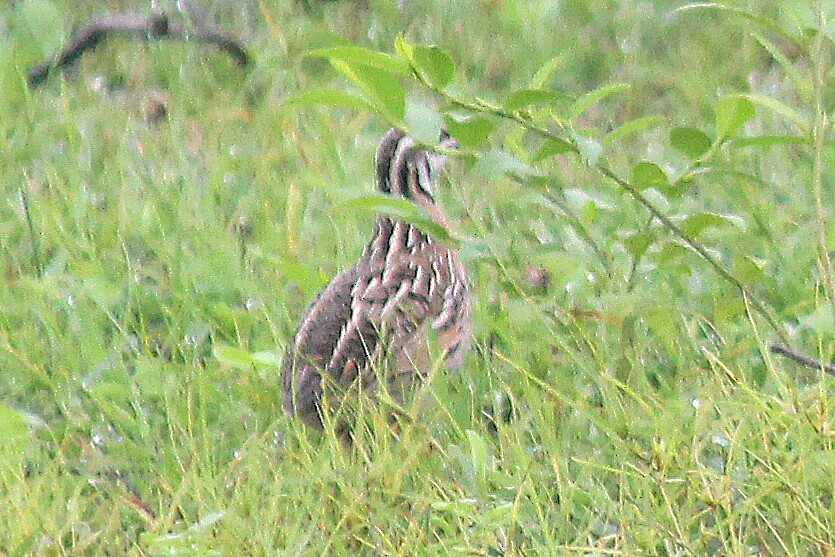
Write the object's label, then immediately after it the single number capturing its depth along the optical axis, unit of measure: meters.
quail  9.13
